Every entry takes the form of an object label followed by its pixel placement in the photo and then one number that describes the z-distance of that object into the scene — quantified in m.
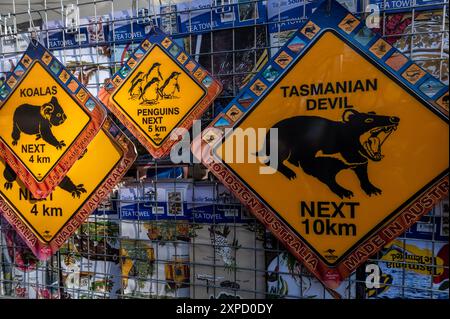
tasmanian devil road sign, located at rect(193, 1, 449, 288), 0.81
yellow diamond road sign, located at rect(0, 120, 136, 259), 1.10
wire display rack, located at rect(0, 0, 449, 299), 0.87
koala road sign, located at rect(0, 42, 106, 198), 1.11
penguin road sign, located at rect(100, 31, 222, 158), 0.99
